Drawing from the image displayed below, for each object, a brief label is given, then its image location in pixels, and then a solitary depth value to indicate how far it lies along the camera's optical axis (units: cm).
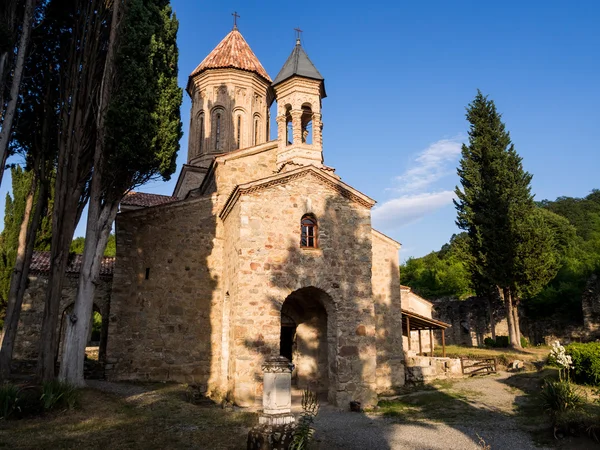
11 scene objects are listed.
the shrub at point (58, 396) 797
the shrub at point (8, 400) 747
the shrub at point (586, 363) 1052
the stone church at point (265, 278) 1087
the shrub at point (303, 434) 606
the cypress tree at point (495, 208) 2114
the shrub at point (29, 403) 773
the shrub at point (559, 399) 835
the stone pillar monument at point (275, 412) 615
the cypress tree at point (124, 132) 1039
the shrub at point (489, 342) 2271
